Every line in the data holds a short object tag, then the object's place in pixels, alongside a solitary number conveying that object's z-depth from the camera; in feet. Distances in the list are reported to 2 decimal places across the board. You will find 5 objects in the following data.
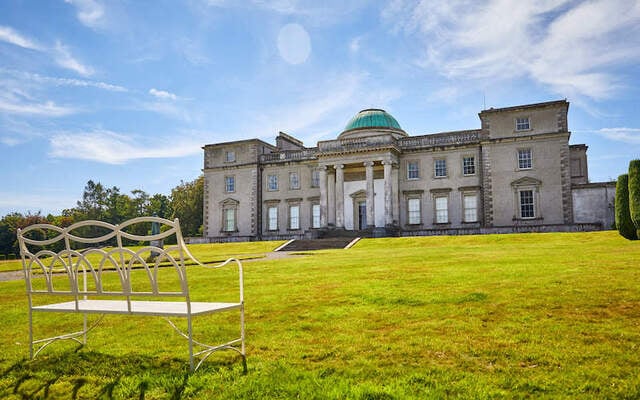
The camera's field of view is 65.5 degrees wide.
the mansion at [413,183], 120.88
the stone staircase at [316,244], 102.89
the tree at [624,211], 76.18
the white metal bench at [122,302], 15.72
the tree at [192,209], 215.10
